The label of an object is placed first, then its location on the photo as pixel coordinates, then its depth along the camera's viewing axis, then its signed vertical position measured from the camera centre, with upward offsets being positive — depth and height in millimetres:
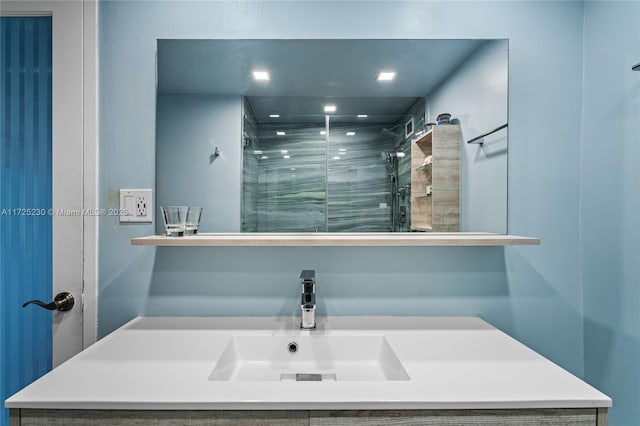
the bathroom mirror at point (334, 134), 1268 +271
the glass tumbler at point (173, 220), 1174 -45
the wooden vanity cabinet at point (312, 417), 743 -448
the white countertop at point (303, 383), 743 -412
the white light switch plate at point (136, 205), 1287 +6
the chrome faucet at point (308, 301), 1091 -299
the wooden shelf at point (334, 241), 1101 -106
